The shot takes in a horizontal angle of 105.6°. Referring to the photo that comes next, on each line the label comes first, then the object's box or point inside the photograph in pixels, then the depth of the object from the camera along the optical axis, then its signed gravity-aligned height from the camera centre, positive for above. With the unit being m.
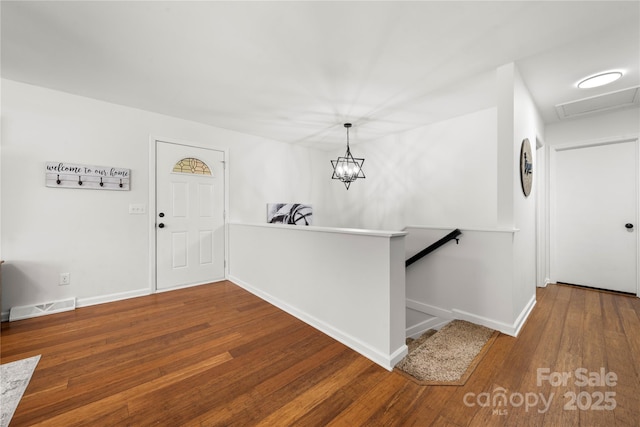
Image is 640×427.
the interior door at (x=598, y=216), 3.27 -0.04
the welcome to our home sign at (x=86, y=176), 2.71 +0.44
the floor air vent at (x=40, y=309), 2.50 -1.03
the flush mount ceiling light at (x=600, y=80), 2.44 +1.39
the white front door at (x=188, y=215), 3.40 -0.02
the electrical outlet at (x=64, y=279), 2.74 -0.74
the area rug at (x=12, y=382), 1.35 -1.09
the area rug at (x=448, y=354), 1.64 -1.10
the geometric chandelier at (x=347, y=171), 3.56 +0.63
